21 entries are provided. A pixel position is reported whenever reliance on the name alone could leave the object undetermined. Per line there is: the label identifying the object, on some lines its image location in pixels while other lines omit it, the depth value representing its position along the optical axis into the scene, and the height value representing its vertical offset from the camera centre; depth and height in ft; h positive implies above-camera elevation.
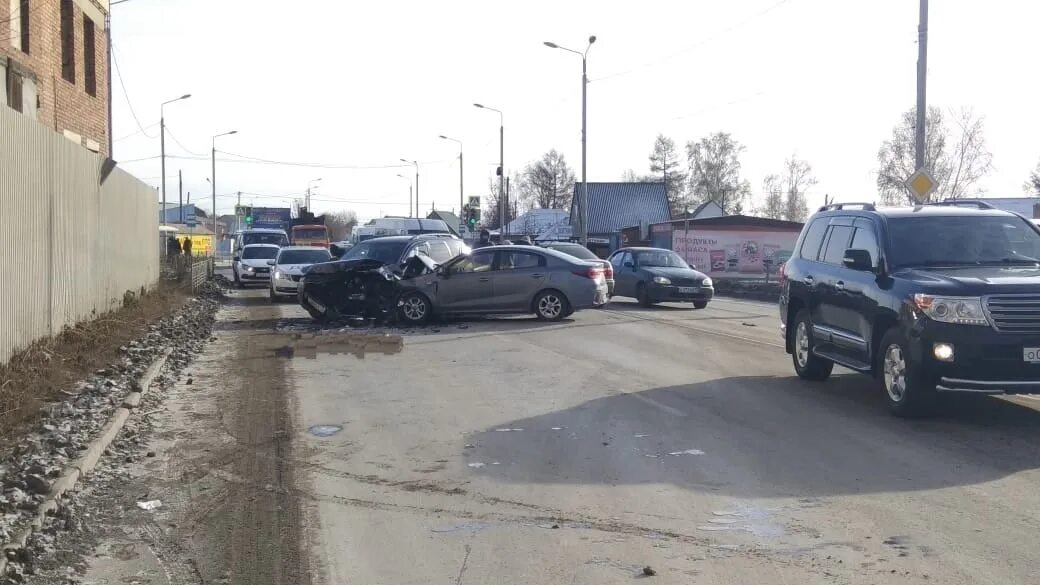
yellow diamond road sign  71.61 +4.80
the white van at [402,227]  133.90 +3.25
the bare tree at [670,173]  344.28 +26.30
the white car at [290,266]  88.17 -1.28
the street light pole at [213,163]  217.77 +18.06
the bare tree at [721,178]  348.38 +24.97
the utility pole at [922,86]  73.67 +11.92
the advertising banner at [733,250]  153.79 +0.56
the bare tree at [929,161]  207.21 +19.93
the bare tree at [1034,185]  222.77 +15.18
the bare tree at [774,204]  352.08 +16.80
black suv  27.73 -1.30
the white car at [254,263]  107.24 -1.28
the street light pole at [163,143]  156.66 +15.84
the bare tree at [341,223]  421.01 +12.20
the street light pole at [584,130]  135.78 +16.10
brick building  57.88 +11.85
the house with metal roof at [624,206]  257.14 +11.62
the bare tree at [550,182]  404.77 +27.16
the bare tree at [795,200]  346.74 +17.87
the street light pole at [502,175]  173.88 +12.60
